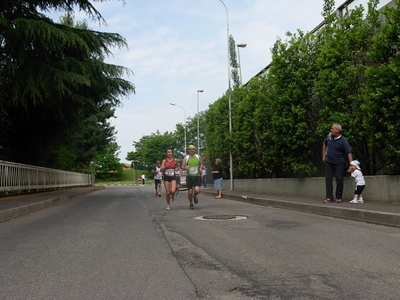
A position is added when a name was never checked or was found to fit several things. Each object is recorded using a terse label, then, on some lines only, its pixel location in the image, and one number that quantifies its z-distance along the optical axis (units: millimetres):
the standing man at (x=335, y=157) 10969
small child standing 10555
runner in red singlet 12352
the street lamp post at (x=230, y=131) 23017
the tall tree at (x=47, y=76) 15289
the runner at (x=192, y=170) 12695
